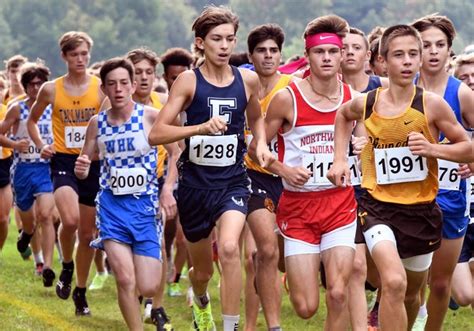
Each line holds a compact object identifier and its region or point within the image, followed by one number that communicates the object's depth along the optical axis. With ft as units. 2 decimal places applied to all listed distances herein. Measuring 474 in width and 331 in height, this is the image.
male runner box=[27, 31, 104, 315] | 79.21
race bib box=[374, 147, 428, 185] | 55.10
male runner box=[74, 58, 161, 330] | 64.57
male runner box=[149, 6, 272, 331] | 60.55
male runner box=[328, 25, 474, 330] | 54.41
